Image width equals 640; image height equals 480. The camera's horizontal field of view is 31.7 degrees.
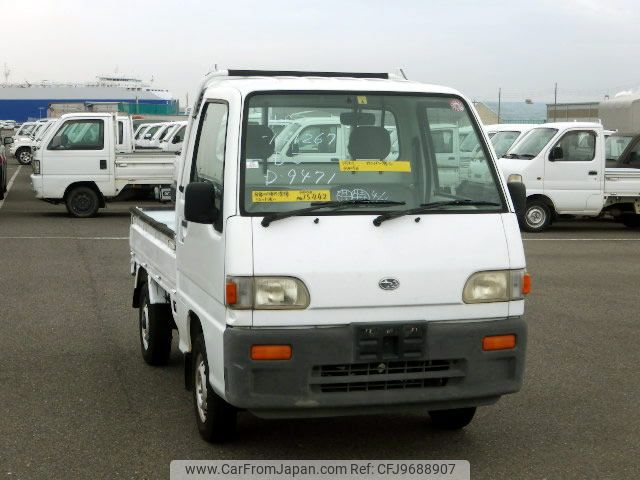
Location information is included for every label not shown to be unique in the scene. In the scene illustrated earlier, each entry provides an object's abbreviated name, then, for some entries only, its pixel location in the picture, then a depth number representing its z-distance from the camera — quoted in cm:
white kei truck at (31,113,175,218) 2172
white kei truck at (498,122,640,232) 1978
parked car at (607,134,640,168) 2266
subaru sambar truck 549
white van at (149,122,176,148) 3512
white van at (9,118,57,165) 4903
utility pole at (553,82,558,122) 3504
